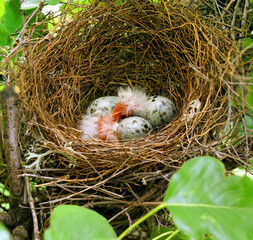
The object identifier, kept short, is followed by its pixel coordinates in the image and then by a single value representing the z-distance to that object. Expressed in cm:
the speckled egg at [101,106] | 48
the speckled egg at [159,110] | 47
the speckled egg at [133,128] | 46
